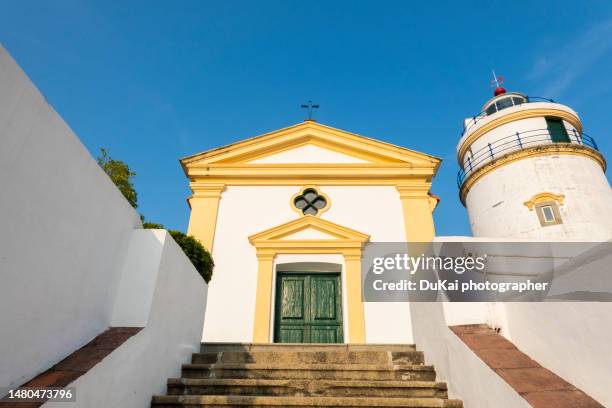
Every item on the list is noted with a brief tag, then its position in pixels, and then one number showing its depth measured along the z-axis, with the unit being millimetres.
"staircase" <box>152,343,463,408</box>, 3850
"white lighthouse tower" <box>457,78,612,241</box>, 14961
